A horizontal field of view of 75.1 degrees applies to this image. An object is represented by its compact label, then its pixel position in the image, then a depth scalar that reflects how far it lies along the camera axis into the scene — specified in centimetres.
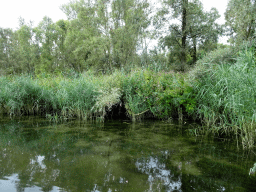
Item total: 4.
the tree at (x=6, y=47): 3384
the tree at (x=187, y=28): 1602
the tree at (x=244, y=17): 990
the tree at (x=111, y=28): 1760
